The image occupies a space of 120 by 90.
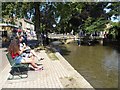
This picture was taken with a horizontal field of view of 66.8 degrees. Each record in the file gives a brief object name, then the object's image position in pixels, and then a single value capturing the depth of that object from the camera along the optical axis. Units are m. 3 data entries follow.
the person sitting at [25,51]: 4.22
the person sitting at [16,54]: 3.67
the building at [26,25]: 32.23
